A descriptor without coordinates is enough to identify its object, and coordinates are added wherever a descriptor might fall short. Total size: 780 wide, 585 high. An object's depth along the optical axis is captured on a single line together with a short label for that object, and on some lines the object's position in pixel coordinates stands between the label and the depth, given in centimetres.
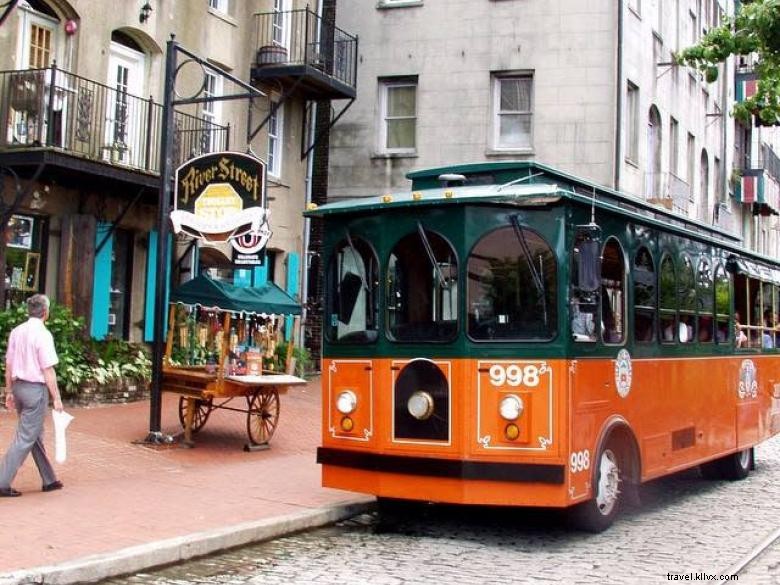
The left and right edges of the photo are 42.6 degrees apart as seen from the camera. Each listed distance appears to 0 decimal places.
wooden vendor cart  1225
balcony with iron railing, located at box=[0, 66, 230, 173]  1501
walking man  887
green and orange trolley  801
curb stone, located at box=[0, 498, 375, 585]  647
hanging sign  1241
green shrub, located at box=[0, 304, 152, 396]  1412
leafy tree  1232
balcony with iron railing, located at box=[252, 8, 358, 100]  2103
